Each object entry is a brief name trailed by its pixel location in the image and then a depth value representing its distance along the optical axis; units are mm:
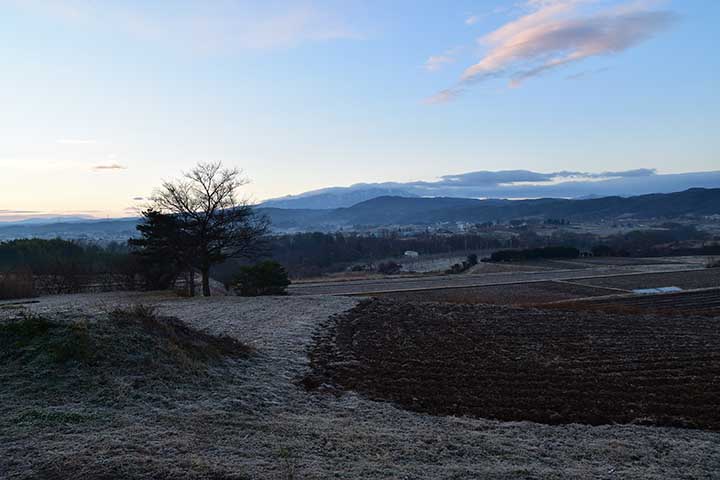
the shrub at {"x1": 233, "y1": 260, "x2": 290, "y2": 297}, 36500
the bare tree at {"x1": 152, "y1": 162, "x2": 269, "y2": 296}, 31422
